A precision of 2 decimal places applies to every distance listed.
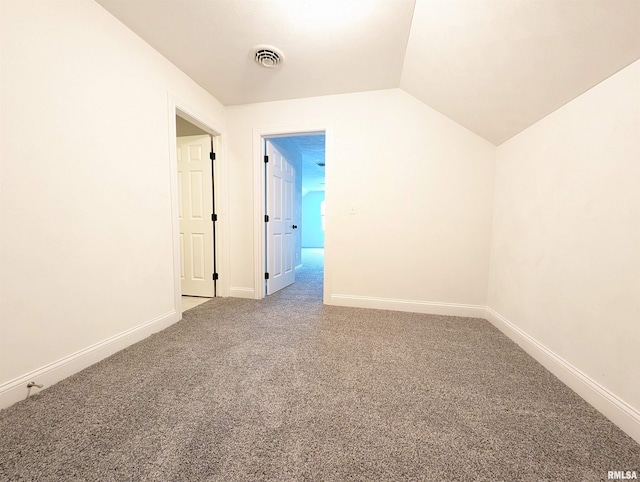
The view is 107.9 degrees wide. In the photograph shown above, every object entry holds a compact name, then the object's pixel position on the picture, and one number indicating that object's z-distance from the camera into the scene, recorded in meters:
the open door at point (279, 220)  3.07
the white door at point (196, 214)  2.88
